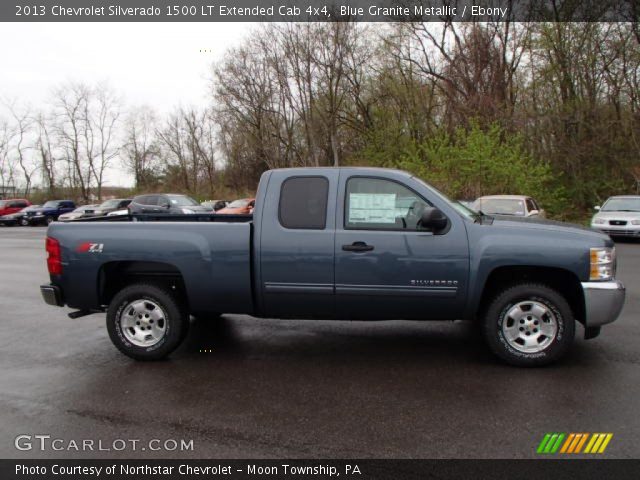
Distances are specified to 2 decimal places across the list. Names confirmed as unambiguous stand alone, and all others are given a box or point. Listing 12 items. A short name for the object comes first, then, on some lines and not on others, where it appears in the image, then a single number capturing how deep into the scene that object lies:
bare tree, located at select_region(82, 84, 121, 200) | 56.47
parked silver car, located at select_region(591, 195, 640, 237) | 14.80
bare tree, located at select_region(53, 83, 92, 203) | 55.78
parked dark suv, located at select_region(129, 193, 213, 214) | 24.59
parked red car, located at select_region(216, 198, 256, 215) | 23.89
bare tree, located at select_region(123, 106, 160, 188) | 60.47
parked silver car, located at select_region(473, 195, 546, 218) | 12.66
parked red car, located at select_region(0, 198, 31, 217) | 34.75
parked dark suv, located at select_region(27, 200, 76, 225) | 33.44
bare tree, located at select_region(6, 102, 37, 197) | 58.54
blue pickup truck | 4.36
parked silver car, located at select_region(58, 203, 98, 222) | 29.73
